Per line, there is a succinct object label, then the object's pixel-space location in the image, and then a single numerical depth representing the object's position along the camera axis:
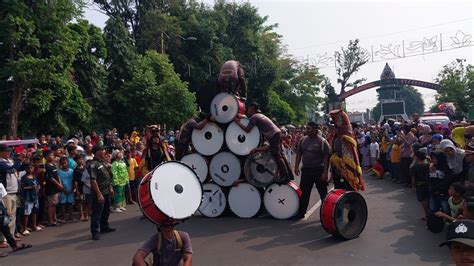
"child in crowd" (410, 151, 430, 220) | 8.25
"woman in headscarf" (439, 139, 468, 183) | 7.63
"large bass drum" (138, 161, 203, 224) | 4.27
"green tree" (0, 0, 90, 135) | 17.59
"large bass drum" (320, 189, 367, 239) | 7.47
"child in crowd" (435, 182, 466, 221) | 6.64
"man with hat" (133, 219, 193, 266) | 3.93
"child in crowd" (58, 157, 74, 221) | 10.31
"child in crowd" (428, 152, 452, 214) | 7.60
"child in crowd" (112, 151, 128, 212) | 11.28
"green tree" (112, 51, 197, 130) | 25.06
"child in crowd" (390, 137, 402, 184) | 14.06
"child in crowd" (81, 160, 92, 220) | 9.23
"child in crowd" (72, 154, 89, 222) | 10.39
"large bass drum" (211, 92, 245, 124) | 9.80
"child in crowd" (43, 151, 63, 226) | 9.92
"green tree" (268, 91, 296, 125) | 42.00
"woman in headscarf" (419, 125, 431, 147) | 12.21
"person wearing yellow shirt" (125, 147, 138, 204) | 12.27
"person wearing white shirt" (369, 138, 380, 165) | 16.67
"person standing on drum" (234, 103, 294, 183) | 9.24
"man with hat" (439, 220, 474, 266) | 2.80
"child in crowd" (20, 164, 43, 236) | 9.14
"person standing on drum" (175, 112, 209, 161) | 10.16
